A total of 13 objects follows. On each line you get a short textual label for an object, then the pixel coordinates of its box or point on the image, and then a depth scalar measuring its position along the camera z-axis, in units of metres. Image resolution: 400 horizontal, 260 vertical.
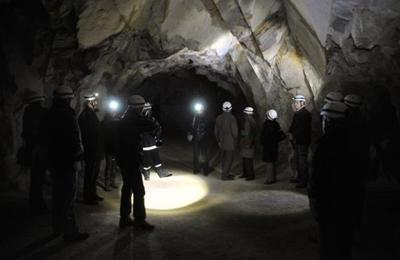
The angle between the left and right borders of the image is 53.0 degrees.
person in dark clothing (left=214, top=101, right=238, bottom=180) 10.13
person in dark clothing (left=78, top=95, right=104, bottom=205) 7.07
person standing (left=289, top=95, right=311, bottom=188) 8.73
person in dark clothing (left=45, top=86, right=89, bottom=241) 5.34
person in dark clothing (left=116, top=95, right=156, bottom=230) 5.84
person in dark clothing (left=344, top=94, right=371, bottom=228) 3.95
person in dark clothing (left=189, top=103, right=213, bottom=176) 10.91
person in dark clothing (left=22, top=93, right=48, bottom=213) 6.60
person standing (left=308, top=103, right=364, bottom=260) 3.86
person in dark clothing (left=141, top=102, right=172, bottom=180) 10.00
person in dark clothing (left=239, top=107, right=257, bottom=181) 10.02
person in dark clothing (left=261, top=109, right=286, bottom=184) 9.39
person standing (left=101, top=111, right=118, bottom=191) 8.34
